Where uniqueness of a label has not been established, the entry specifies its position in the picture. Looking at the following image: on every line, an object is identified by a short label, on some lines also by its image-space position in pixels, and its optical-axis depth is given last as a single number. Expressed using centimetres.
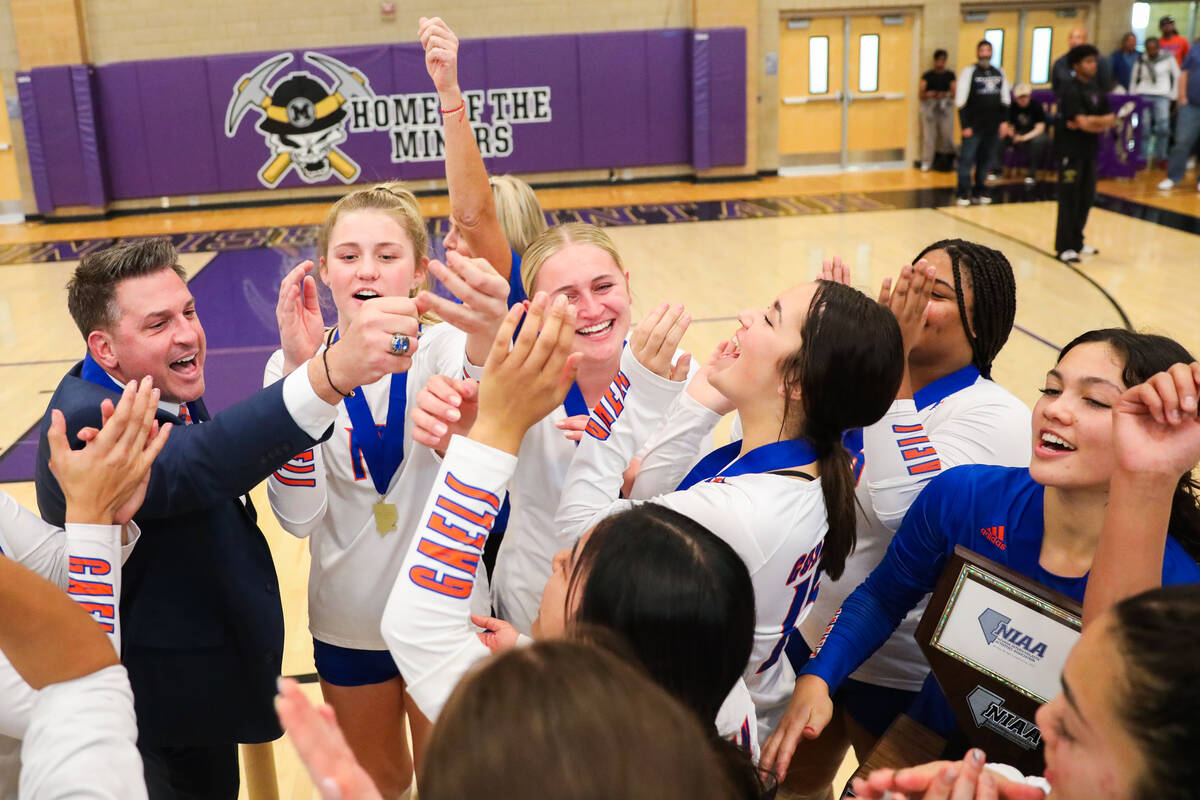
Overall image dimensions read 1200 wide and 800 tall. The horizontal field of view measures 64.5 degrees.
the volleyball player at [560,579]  140
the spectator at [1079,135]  931
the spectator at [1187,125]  1422
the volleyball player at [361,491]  247
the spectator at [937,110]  1546
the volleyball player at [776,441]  182
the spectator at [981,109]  1391
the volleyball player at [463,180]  298
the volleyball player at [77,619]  135
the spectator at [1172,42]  1527
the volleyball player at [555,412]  200
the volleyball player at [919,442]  224
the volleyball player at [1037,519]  180
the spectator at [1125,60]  1548
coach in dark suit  211
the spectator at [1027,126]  1480
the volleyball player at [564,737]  89
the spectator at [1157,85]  1456
